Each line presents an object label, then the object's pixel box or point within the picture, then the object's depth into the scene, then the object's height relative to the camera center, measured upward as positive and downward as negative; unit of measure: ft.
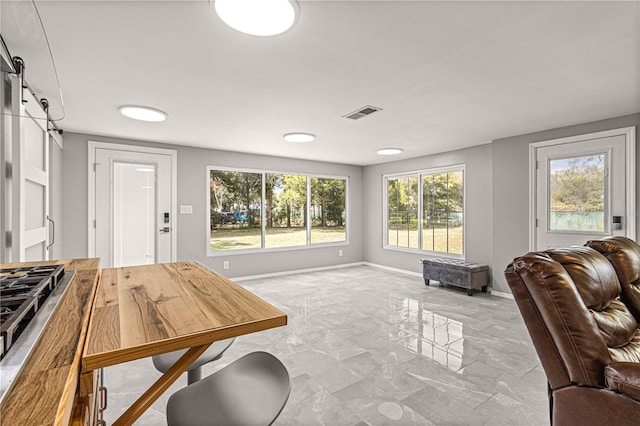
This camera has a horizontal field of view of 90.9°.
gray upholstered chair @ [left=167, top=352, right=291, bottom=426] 2.87 -1.84
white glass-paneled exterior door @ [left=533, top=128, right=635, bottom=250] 11.46 +0.88
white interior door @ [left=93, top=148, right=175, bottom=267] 14.70 +0.18
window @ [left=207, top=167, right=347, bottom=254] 18.29 +0.12
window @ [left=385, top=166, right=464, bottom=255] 18.01 +0.07
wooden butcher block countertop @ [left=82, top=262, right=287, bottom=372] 2.32 -0.97
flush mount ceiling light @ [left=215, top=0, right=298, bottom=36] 5.20 +3.41
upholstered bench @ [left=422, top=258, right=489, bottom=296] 15.28 -3.11
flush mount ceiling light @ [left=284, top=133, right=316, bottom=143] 14.09 +3.41
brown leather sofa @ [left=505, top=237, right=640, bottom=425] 4.07 -1.80
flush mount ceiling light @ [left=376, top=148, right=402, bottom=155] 17.45 +3.45
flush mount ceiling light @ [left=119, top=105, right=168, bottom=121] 10.49 +3.41
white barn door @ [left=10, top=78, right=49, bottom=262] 6.72 +0.79
